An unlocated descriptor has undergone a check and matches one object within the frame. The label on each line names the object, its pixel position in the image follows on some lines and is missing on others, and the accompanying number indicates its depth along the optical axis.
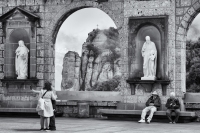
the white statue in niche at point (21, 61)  20.47
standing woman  13.60
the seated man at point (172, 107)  17.02
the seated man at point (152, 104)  17.38
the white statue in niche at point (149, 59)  18.42
